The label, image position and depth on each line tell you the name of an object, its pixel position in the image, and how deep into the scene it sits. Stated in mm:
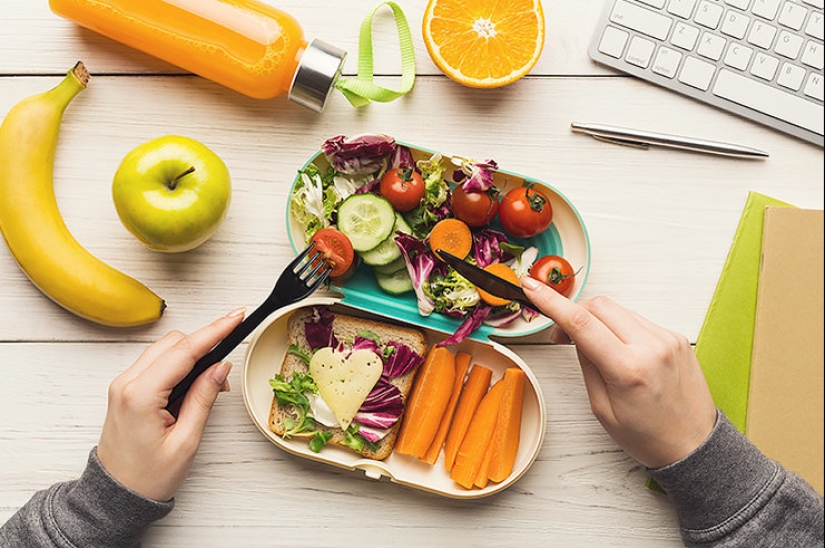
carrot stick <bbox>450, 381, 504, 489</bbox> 1260
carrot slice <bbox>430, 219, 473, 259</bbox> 1246
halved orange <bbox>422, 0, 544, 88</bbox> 1252
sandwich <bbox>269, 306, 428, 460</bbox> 1254
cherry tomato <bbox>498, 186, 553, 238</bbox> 1228
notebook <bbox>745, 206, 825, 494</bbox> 1260
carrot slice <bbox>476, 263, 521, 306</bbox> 1231
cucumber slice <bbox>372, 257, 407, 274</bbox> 1256
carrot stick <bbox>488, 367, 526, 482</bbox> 1258
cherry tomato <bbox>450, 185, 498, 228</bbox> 1237
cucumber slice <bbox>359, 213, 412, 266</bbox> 1240
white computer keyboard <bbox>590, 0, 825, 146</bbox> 1286
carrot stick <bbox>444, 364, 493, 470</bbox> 1286
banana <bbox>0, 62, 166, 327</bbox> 1263
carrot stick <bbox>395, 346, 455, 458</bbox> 1260
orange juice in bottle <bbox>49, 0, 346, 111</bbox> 1249
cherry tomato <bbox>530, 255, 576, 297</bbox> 1233
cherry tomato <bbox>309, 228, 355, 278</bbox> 1202
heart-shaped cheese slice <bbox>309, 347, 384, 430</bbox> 1250
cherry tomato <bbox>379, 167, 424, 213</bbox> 1231
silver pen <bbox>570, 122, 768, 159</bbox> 1318
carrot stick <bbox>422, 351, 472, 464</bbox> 1286
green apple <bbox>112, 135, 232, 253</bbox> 1184
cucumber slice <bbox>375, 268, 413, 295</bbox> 1275
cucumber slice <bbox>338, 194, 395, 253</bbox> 1230
